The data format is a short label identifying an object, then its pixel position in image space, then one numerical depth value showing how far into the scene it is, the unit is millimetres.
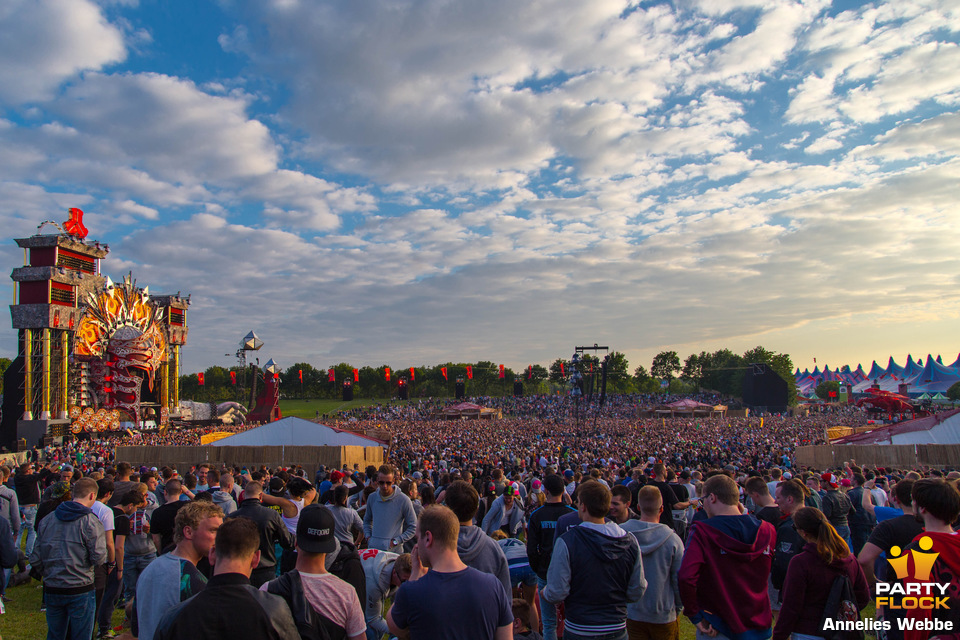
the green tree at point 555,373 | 106656
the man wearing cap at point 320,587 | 2857
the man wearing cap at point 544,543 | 4855
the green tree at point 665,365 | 133175
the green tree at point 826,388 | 142575
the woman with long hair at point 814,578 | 3617
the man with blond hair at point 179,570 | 3211
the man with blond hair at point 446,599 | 2754
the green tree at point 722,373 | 106250
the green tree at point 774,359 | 115938
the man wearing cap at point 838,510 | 7012
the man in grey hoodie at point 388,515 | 6340
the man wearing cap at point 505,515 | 6586
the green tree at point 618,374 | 123000
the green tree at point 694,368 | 121062
